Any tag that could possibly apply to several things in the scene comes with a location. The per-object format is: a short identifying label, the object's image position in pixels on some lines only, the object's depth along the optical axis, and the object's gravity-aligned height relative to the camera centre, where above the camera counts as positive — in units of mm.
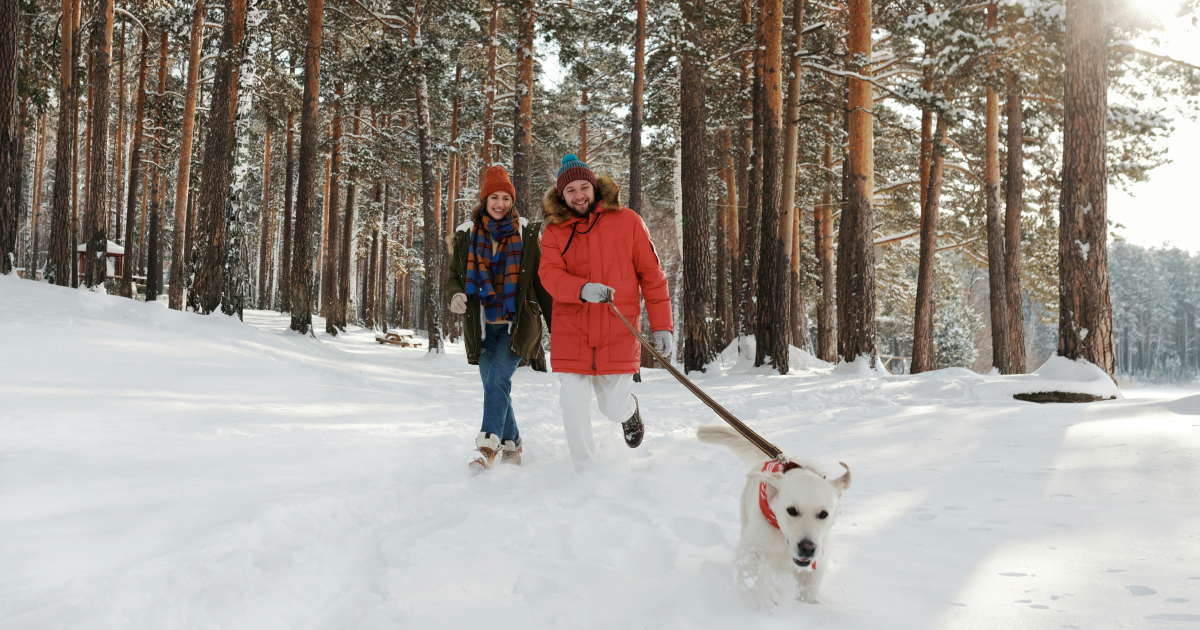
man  3934 +351
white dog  2061 -705
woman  4285 +222
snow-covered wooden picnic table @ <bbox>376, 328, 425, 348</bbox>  18406 -444
